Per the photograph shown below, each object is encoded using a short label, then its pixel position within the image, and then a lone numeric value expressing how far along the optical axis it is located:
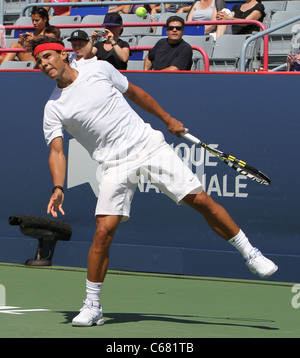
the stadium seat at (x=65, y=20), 13.19
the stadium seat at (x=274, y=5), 12.23
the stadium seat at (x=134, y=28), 12.44
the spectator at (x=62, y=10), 14.14
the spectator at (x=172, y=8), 12.81
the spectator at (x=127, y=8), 13.44
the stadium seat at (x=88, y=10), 13.79
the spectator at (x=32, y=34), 11.16
